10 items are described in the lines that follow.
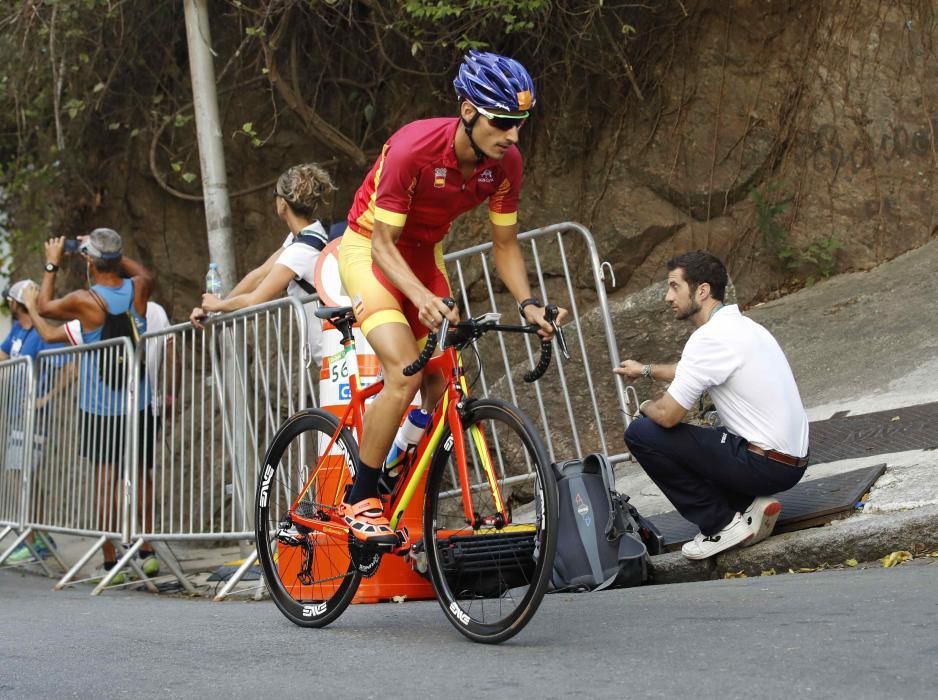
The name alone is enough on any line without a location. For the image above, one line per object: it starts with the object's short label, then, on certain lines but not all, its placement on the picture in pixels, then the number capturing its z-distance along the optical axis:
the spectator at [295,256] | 7.33
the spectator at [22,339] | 9.87
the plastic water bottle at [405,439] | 4.66
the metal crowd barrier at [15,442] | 9.18
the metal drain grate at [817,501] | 5.64
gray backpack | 5.60
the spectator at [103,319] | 8.29
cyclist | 4.47
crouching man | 5.61
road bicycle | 4.20
